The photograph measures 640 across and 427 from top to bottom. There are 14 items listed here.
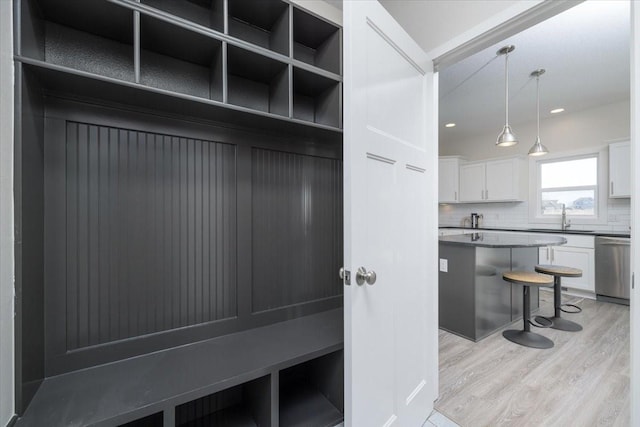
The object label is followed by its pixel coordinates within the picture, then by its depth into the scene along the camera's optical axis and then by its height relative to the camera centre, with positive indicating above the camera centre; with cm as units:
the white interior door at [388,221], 104 -5
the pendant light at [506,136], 292 +83
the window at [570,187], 418 +39
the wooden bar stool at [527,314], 241 -98
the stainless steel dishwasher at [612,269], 342 -76
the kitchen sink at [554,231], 396 -31
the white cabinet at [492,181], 479 +57
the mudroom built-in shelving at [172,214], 99 -1
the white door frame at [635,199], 93 +4
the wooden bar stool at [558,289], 270 -85
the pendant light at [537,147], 316 +82
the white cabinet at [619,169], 366 +57
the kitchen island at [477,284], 249 -71
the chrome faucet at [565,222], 435 -19
